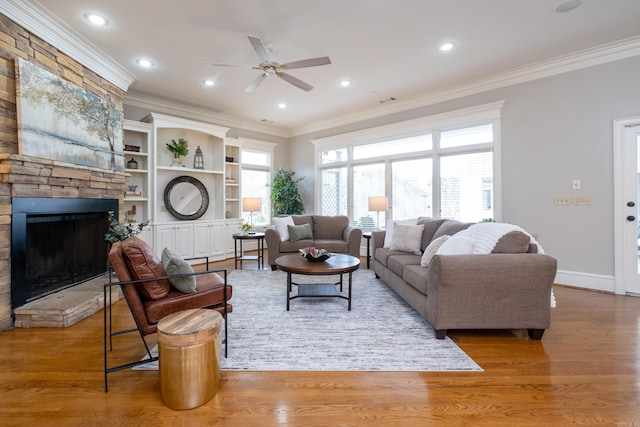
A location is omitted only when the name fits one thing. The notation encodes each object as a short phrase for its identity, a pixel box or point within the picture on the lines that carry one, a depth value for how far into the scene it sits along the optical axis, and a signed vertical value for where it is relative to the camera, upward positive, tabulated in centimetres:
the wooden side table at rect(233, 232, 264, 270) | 518 -41
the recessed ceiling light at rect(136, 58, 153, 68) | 392 +205
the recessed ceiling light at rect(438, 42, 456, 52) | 356 +202
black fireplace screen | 304 -42
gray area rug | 208 -105
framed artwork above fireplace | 278 +102
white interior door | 359 +6
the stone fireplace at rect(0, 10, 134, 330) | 263 +51
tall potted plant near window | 697 +43
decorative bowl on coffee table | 339 -49
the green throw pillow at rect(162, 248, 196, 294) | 215 -42
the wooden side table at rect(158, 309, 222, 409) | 161 -83
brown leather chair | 192 -51
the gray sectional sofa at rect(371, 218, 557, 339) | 235 -64
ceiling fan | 297 +165
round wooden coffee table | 305 -58
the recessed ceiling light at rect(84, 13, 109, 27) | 295 +200
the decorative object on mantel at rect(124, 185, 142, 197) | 493 +39
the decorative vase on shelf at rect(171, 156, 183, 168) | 552 +98
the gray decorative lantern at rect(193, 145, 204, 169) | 584 +106
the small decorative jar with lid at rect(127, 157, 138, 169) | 497 +85
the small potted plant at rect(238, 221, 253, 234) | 571 -29
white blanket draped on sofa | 254 -21
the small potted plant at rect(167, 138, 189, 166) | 547 +120
